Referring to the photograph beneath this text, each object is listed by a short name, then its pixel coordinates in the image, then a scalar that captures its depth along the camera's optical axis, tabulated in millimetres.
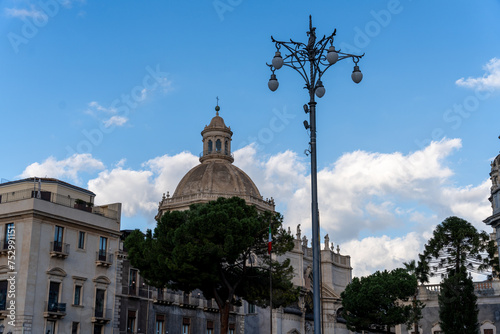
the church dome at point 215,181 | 69562
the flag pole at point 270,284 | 35438
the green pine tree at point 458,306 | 43844
